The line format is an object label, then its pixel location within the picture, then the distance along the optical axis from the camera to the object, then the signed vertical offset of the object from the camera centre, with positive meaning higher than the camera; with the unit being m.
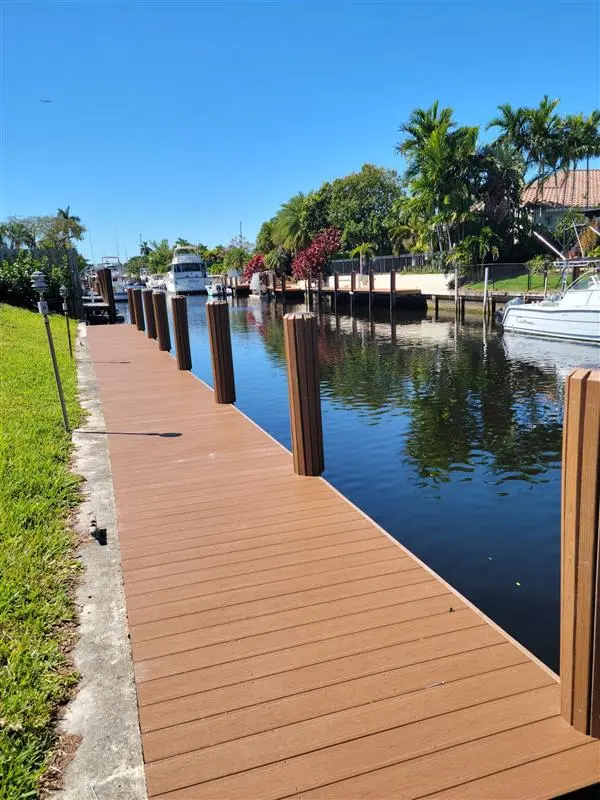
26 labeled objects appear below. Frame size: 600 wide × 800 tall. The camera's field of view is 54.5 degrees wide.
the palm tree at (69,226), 77.38 +11.03
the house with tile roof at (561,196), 35.53 +5.41
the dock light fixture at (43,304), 6.46 +0.06
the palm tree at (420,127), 33.22 +8.98
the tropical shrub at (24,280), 21.11 +1.11
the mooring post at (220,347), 8.74 -0.72
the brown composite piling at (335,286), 37.72 +0.37
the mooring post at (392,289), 31.20 -0.07
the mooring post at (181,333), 11.71 -0.63
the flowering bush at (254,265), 60.47 +3.22
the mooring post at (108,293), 26.29 +0.56
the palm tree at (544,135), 32.25 +7.96
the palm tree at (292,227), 52.56 +6.20
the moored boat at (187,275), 57.44 +2.54
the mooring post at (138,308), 21.62 -0.16
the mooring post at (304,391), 5.33 -0.91
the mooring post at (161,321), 15.33 -0.49
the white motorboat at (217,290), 50.53 +0.78
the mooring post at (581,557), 2.21 -1.11
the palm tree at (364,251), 43.56 +2.92
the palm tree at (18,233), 73.12 +9.93
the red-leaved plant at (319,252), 47.44 +3.29
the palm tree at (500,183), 33.25 +5.60
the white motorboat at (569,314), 18.78 -1.21
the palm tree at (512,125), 32.75 +8.70
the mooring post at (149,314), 17.69 -0.33
